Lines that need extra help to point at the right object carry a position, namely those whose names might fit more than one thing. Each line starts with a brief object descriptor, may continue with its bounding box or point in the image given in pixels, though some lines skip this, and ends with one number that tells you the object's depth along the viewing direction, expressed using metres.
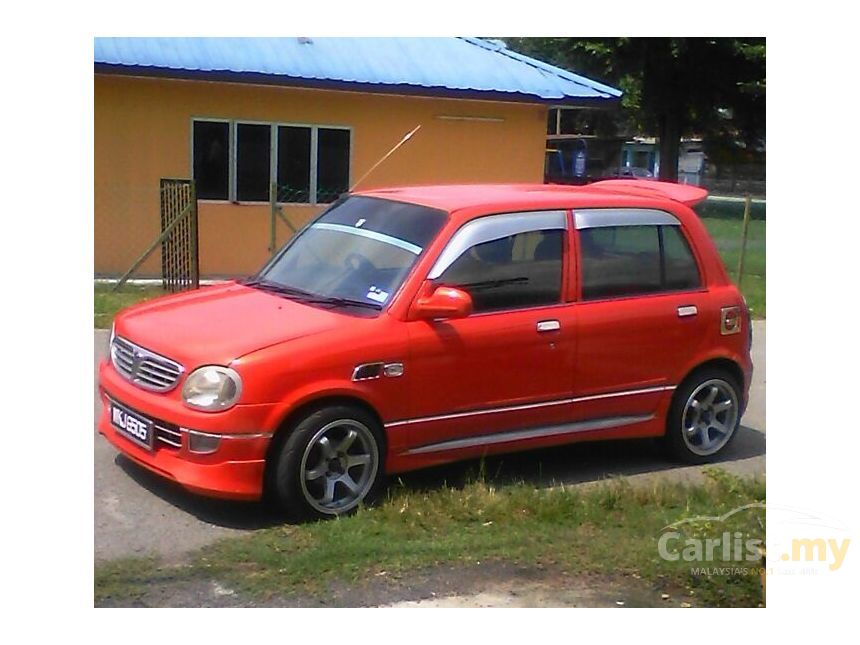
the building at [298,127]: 11.23
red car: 4.90
